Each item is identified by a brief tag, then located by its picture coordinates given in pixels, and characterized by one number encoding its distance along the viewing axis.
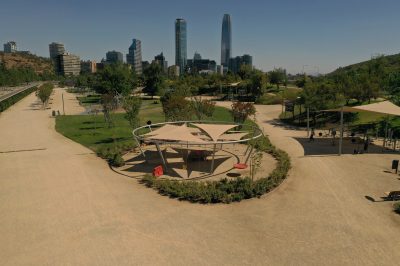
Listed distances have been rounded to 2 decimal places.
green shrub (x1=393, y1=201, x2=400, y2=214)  17.83
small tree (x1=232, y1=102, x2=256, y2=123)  38.97
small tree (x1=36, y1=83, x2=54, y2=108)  72.56
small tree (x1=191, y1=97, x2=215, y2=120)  42.22
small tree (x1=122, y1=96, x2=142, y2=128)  36.81
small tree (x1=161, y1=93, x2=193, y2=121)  38.59
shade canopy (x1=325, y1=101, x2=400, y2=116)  30.27
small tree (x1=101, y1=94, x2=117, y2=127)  45.67
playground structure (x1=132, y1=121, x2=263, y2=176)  25.05
